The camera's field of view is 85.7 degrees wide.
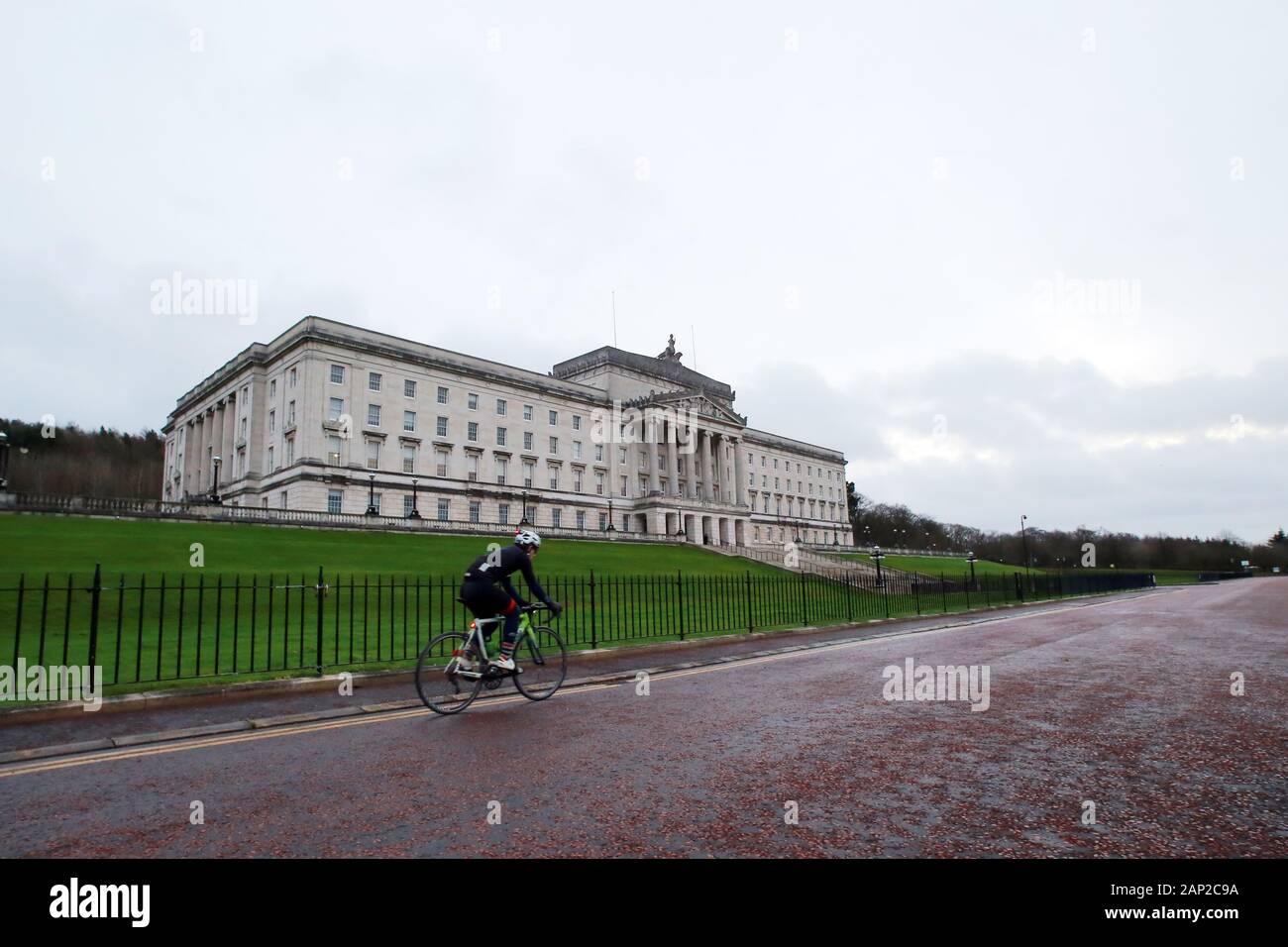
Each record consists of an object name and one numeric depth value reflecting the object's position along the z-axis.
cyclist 8.28
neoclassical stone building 58.00
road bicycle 8.28
